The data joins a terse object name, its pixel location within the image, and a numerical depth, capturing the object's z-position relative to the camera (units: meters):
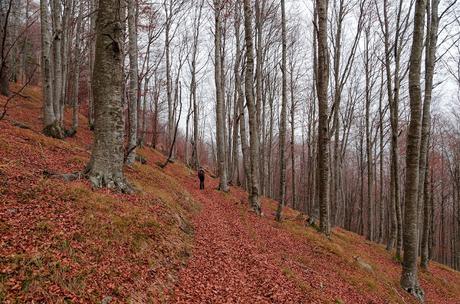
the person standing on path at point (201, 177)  16.20
